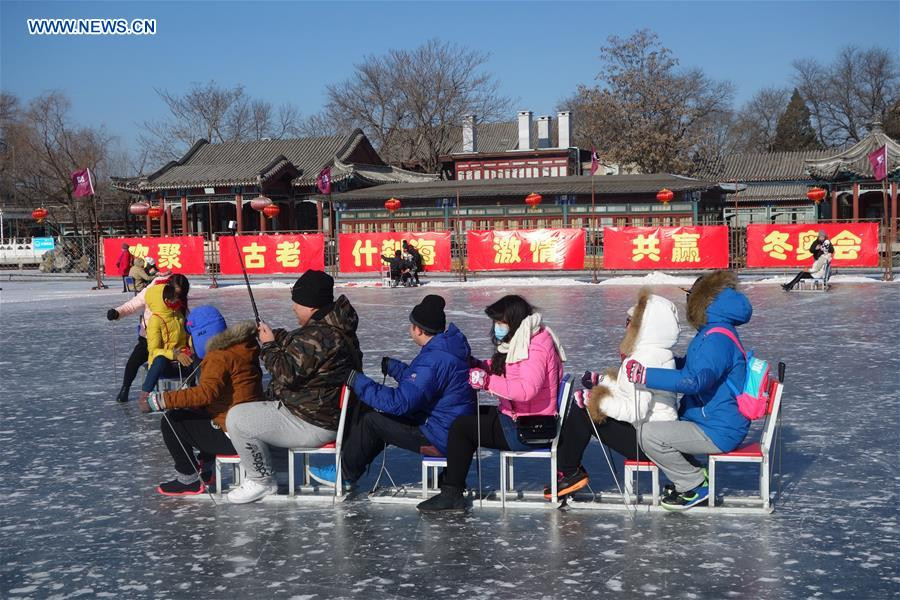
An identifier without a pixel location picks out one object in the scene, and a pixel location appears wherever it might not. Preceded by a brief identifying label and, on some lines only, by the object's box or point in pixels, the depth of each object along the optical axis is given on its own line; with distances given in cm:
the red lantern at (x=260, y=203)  3781
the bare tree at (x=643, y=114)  5041
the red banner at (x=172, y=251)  2955
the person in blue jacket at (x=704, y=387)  496
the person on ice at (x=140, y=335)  870
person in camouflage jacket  524
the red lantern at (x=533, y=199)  3712
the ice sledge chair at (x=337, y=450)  532
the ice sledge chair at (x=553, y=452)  527
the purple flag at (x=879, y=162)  3013
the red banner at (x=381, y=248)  2808
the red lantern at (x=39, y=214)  3797
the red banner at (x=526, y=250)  2720
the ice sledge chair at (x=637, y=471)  527
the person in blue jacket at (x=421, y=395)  524
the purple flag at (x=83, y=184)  3153
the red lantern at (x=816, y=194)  3316
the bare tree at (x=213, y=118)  6594
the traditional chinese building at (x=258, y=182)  4409
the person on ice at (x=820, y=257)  2091
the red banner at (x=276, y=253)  2836
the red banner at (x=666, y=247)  2619
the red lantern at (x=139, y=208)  3869
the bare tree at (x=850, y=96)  6681
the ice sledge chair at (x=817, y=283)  2127
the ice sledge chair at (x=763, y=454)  500
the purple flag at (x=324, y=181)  4044
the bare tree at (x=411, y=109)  5803
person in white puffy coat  510
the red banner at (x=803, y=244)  2492
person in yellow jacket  825
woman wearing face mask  523
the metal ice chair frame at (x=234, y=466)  567
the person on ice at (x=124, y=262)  2525
